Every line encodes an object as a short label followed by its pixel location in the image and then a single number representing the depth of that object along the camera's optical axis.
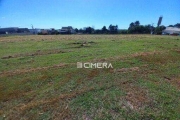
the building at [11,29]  78.56
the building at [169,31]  53.19
